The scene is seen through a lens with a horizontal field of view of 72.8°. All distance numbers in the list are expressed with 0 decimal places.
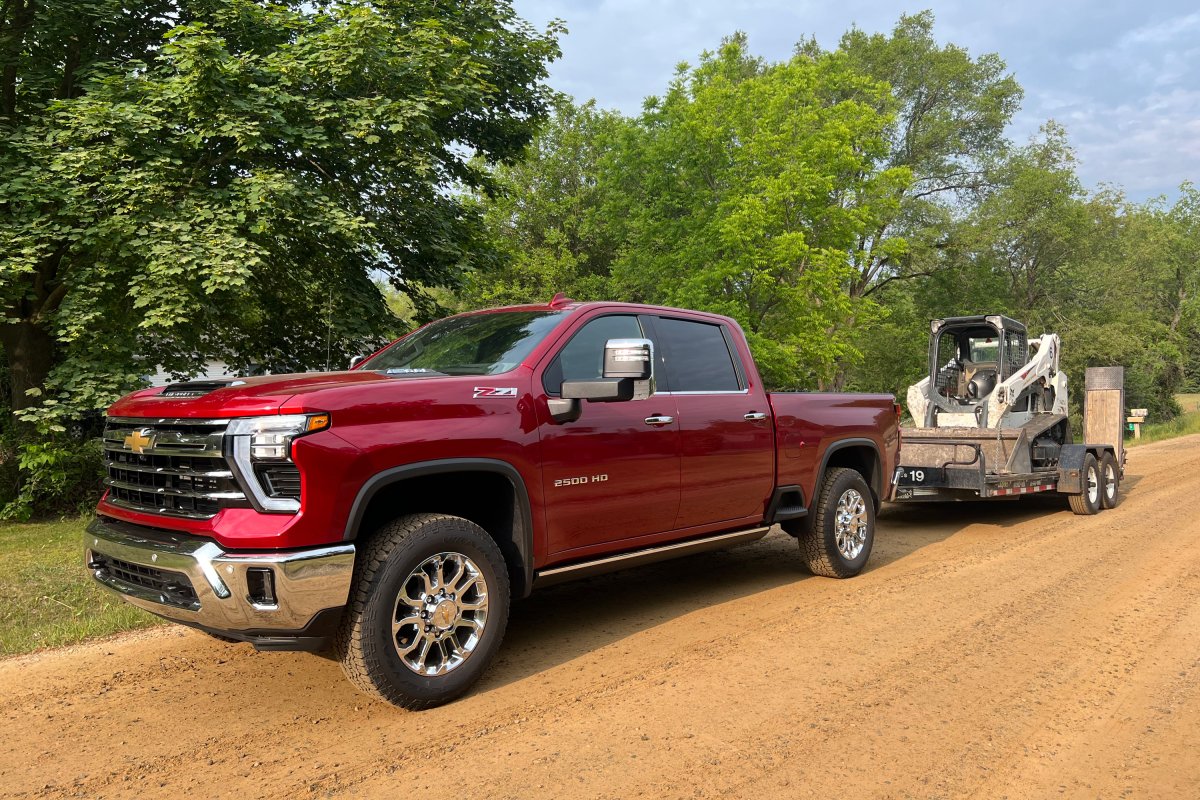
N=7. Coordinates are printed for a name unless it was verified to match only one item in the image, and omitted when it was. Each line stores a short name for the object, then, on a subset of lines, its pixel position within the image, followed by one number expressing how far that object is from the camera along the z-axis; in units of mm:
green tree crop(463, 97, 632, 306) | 35469
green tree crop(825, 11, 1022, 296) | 36344
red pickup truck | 3488
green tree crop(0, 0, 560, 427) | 8820
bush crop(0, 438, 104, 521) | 9508
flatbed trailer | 9383
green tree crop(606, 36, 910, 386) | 23250
